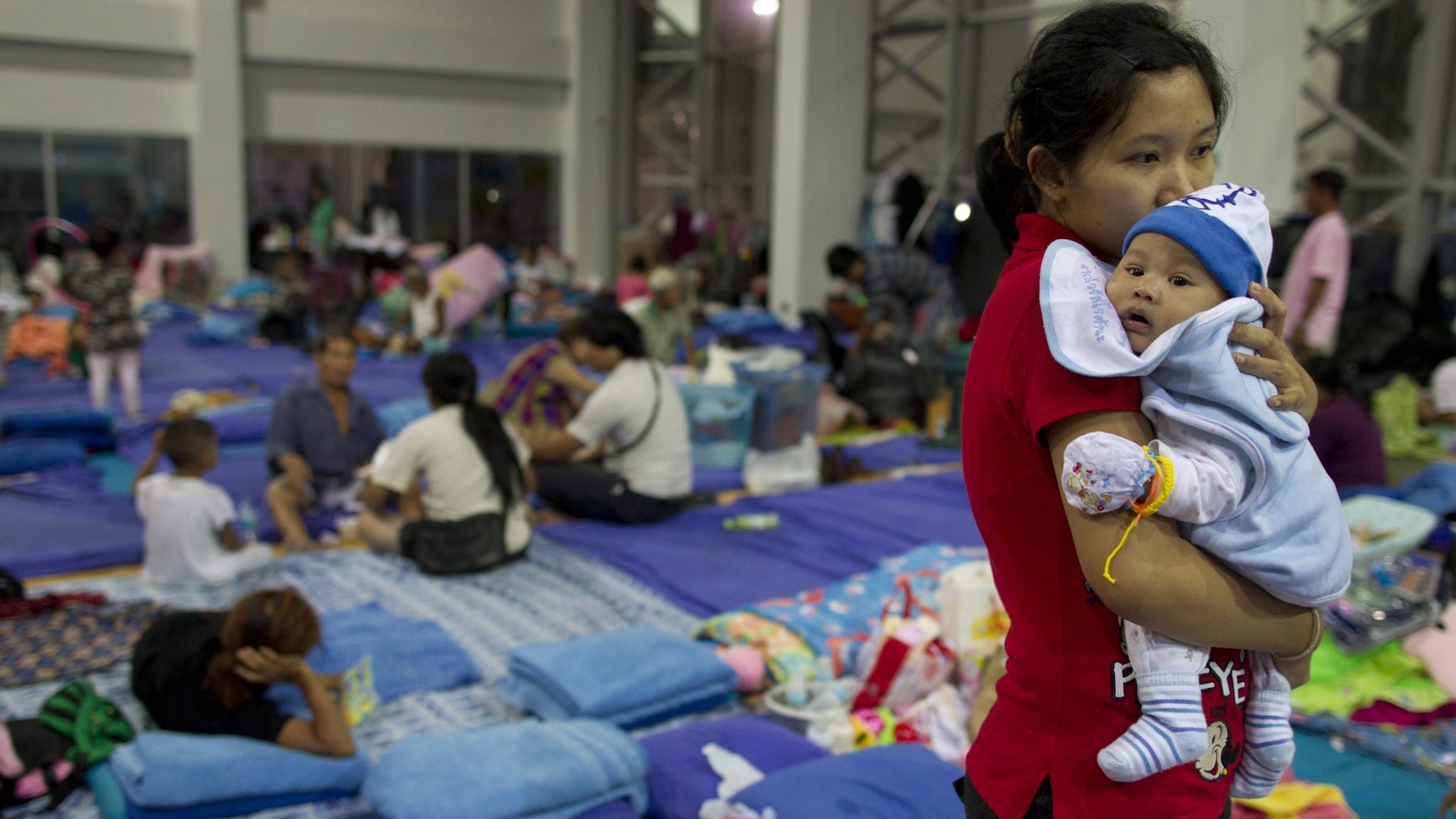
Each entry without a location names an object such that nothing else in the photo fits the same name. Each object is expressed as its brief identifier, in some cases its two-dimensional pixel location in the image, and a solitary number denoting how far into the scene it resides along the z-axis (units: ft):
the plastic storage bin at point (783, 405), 18.72
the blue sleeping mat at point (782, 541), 13.85
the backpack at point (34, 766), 8.32
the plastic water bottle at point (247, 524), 14.56
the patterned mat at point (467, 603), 10.53
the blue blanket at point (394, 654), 10.92
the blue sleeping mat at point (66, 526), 14.11
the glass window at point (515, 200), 50.67
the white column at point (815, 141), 36.17
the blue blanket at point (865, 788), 7.48
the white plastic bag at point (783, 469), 18.56
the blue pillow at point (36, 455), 17.94
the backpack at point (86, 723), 8.66
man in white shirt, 16.38
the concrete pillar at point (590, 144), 50.47
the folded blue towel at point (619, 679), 10.01
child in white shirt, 13.12
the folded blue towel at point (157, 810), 8.16
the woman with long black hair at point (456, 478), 14.20
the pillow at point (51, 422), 19.72
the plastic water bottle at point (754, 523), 16.15
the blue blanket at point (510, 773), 8.00
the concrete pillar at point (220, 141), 42.80
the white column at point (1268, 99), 18.63
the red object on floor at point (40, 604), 11.91
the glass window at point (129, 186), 42.37
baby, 3.22
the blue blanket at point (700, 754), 8.73
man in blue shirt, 15.58
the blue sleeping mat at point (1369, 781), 9.00
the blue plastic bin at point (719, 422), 18.94
